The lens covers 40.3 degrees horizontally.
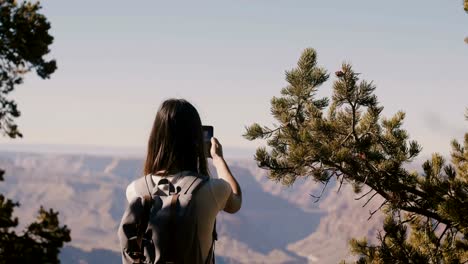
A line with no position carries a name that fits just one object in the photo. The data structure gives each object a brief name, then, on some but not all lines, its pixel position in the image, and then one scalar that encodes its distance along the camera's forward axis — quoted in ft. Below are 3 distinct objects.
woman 12.63
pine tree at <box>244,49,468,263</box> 28.78
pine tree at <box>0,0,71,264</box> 22.56
